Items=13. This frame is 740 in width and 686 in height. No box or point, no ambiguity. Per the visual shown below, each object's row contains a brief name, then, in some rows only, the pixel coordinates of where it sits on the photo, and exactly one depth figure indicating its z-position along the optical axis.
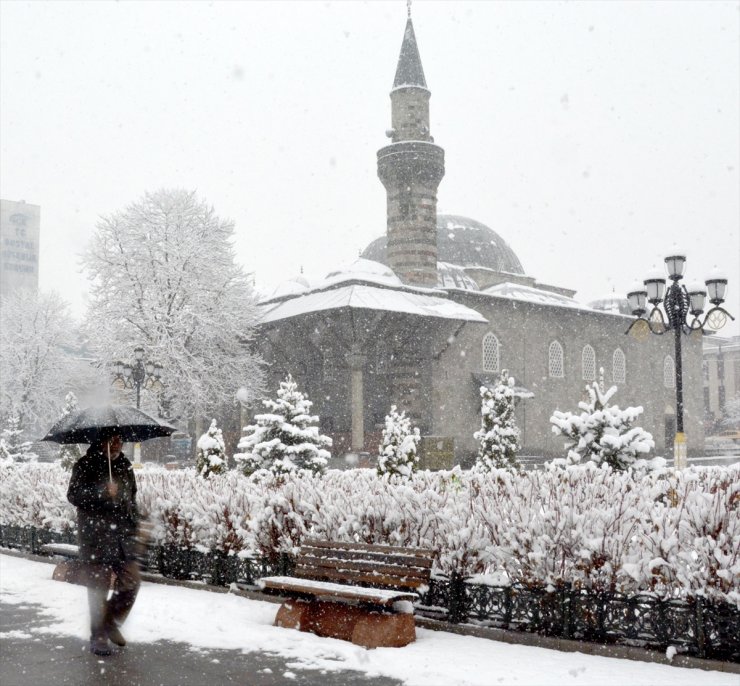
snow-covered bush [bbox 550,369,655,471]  12.03
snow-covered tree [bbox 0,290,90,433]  37.69
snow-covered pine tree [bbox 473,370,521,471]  20.47
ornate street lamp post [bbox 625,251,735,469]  13.63
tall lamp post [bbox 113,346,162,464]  22.02
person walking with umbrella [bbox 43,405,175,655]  5.66
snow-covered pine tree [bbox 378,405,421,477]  13.87
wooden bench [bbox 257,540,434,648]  5.82
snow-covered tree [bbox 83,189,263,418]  29.27
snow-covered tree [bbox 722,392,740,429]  66.38
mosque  29.58
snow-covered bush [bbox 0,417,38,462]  30.02
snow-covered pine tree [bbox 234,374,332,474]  15.27
